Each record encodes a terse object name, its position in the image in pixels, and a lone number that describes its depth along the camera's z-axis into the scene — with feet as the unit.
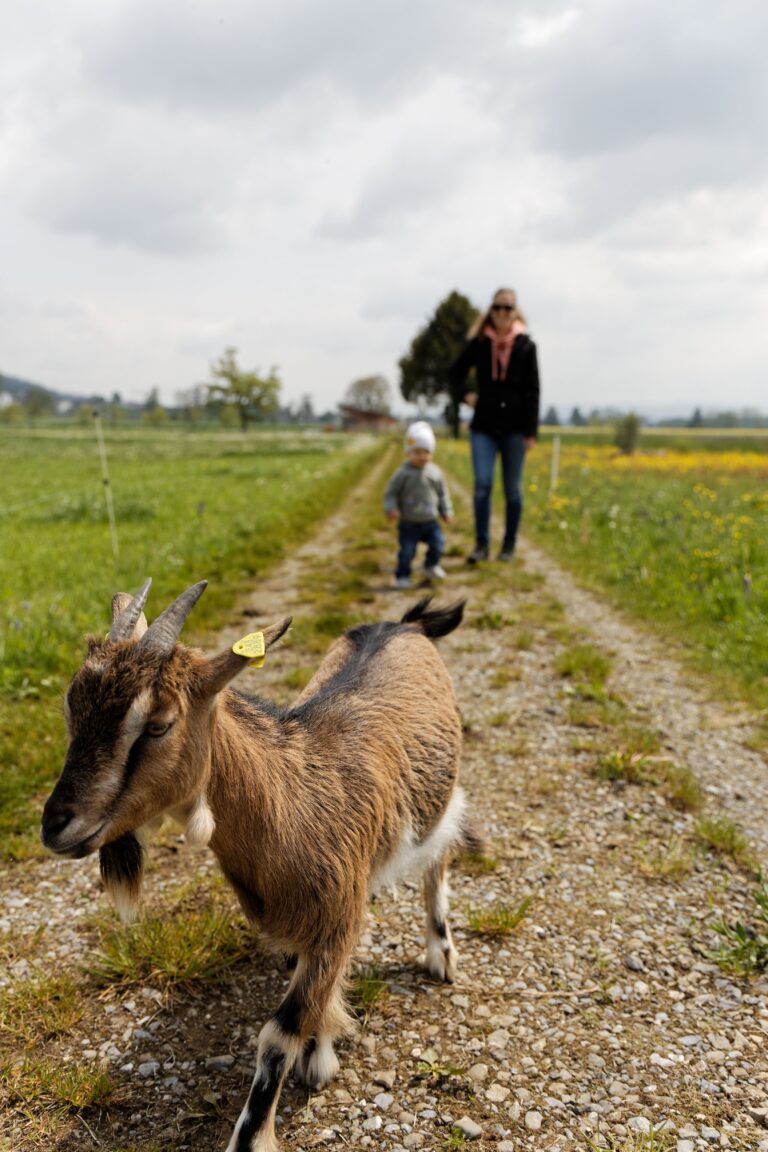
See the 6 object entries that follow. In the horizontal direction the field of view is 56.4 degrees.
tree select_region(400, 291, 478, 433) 230.68
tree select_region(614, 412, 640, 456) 151.12
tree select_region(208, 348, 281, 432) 262.47
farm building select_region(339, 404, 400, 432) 398.31
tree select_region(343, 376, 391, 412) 444.96
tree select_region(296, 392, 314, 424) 600.39
